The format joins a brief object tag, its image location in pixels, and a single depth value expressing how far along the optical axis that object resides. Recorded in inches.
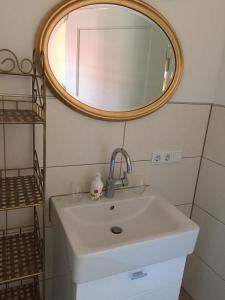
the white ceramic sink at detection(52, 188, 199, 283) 39.9
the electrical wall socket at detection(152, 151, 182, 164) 61.4
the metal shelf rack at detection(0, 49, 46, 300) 42.1
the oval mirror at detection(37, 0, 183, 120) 46.4
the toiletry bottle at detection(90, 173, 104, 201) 53.6
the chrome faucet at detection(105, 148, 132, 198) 52.5
